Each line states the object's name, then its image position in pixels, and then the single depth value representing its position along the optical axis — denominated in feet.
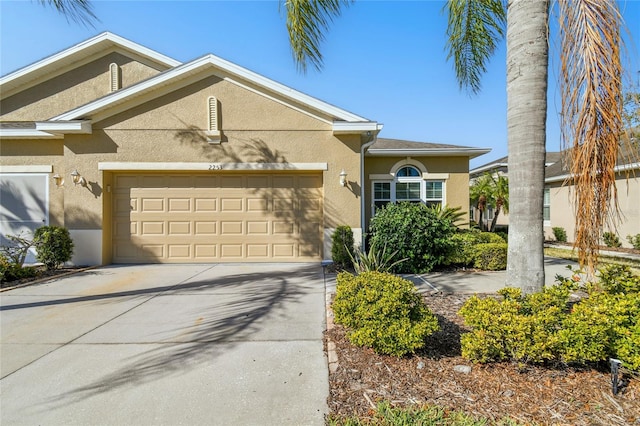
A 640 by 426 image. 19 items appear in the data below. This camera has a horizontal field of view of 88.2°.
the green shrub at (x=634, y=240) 43.56
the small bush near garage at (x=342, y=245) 28.71
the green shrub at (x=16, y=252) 25.62
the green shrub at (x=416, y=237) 26.00
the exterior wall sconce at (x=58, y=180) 31.39
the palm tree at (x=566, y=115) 11.07
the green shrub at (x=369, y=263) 17.88
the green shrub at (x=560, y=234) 54.68
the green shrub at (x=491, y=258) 27.12
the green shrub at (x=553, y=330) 9.87
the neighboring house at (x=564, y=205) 44.70
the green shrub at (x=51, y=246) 27.55
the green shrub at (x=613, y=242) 46.22
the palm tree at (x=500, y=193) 53.31
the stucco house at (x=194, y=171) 30.30
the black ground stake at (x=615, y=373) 9.23
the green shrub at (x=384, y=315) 11.25
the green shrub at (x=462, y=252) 27.35
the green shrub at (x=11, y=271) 24.07
